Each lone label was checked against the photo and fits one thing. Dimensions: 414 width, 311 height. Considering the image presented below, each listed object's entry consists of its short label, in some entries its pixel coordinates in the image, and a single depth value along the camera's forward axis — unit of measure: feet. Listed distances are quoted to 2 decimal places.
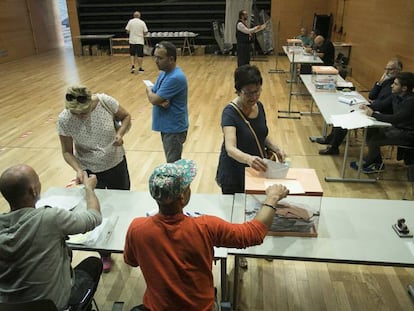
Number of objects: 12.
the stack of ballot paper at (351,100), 16.02
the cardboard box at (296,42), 30.49
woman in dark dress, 7.28
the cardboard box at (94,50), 44.47
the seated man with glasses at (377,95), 15.48
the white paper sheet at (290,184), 6.37
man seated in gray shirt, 5.19
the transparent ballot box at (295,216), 6.86
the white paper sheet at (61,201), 7.83
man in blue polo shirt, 9.92
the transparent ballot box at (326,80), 17.78
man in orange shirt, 4.62
